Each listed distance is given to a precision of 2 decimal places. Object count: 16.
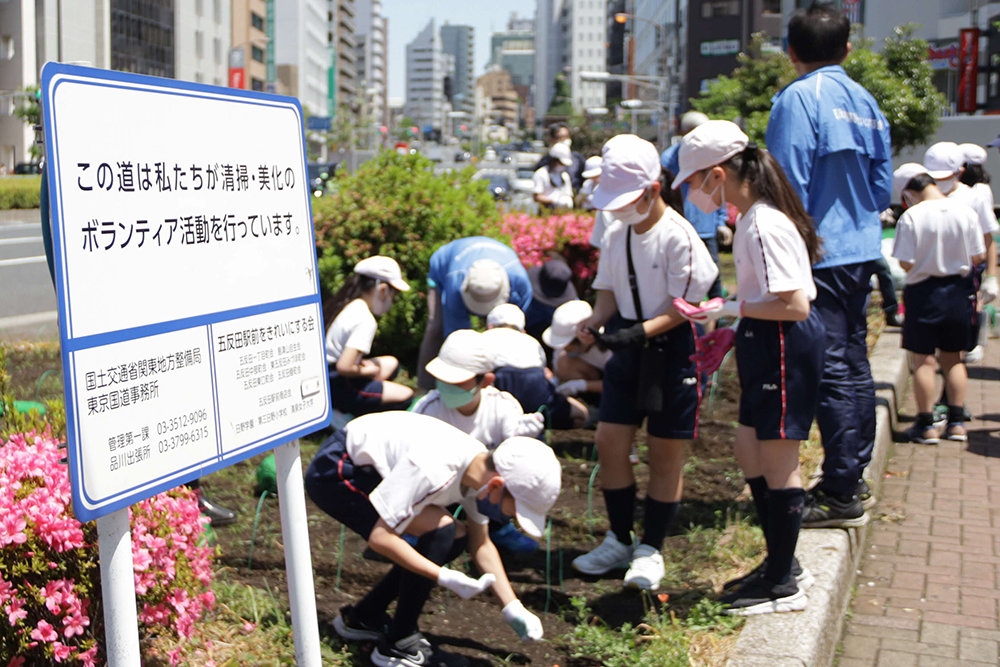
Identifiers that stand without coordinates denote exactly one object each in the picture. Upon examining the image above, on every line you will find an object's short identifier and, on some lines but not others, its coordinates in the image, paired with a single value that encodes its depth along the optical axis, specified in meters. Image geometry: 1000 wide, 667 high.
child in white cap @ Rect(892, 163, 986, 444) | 5.77
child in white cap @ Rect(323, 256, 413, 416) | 5.12
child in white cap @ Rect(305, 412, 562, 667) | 2.99
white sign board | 1.67
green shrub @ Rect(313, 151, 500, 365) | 6.77
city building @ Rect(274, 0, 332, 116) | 92.38
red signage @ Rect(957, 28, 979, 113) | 35.22
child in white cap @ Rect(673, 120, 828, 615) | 3.25
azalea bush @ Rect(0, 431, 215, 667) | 2.42
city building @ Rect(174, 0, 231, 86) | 57.56
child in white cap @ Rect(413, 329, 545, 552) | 3.46
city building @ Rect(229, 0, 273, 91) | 72.12
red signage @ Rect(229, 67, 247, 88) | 44.97
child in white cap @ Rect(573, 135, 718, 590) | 3.58
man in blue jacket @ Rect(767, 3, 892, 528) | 3.99
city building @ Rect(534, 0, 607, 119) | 155.62
